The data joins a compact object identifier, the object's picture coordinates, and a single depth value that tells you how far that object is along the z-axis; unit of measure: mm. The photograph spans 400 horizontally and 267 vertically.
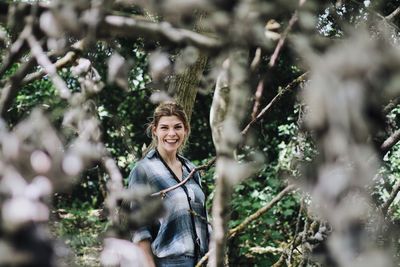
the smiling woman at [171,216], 2459
